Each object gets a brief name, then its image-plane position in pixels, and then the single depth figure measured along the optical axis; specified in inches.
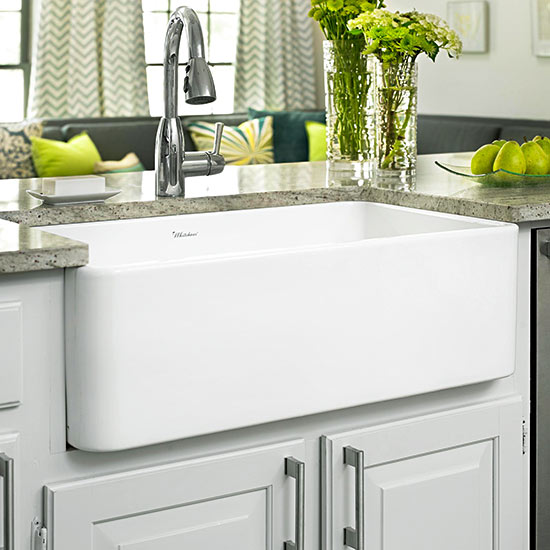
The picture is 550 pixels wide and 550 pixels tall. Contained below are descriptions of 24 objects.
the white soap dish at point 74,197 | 124.9
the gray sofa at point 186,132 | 277.8
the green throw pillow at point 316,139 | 313.8
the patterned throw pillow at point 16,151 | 280.7
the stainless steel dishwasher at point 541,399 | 125.5
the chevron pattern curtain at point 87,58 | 316.7
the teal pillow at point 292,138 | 320.3
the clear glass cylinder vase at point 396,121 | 138.1
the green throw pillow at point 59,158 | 281.2
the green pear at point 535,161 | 134.0
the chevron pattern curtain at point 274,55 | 350.7
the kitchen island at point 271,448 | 110.3
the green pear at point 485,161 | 135.1
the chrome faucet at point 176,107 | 125.2
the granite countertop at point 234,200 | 110.7
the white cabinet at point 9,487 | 109.3
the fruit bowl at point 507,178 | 131.8
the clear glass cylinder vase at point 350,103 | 141.9
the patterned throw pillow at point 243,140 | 314.4
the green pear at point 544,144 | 135.5
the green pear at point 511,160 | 132.8
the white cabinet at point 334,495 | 112.5
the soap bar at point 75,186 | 125.4
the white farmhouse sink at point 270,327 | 109.8
